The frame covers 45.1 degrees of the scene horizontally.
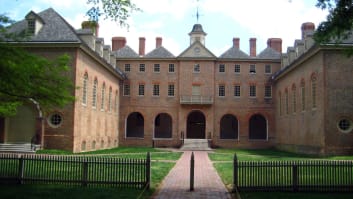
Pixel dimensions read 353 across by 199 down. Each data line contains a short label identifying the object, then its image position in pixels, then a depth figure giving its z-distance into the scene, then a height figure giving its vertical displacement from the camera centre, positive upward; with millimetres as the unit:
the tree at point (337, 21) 11656 +2992
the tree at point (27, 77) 11883 +1463
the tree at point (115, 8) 12961 +3613
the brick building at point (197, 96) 28969 +2856
